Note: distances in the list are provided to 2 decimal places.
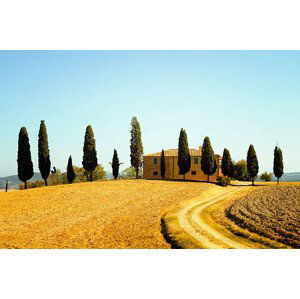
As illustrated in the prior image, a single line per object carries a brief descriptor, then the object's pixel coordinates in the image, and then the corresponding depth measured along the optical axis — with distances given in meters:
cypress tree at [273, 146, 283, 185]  53.78
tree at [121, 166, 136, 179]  92.99
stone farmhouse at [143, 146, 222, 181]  56.96
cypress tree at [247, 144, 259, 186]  53.88
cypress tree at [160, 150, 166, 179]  57.03
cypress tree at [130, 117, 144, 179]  56.53
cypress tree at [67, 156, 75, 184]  54.31
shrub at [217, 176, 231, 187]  48.47
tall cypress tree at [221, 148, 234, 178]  59.03
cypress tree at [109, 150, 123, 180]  56.91
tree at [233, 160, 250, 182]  67.81
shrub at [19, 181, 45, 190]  58.88
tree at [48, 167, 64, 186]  65.76
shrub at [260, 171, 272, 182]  66.44
